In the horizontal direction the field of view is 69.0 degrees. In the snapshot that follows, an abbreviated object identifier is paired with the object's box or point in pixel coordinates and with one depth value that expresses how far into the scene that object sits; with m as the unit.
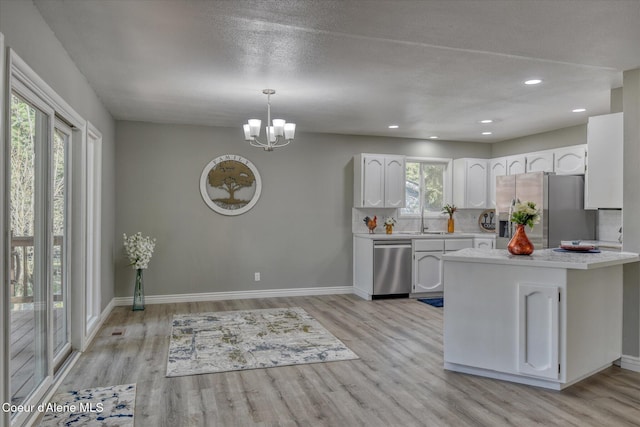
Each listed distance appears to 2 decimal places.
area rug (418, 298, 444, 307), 6.15
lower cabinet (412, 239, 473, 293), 6.64
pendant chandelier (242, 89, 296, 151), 4.54
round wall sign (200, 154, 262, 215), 6.33
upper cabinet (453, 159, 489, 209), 7.30
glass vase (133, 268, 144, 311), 5.69
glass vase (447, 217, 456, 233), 7.30
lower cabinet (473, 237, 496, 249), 6.86
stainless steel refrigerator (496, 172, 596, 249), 5.59
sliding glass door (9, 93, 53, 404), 2.52
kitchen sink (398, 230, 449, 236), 6.94
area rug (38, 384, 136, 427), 2.72
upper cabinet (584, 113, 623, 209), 3.91
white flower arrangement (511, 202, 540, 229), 3.64
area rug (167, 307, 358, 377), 3.78
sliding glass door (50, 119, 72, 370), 3.41
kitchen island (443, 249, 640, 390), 3.20
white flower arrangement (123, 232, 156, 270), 5.67
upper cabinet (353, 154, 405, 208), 6.79
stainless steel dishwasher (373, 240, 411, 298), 6.46
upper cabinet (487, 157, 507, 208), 7.20
